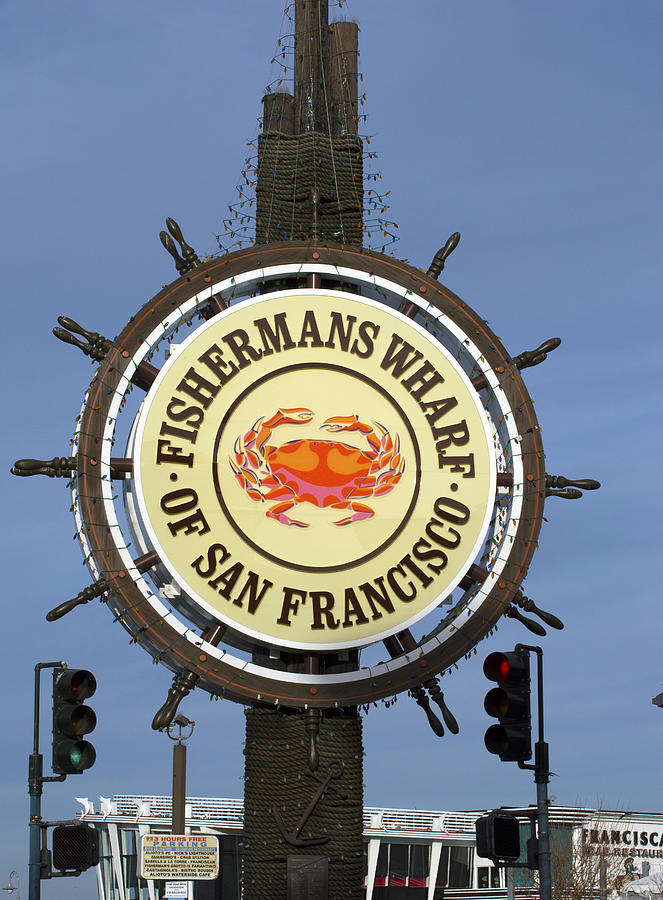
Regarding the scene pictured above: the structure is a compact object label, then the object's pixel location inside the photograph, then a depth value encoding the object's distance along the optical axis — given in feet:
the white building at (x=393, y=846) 152.25
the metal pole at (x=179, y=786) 59.31
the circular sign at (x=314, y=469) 58.23
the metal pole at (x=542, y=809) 47.80
